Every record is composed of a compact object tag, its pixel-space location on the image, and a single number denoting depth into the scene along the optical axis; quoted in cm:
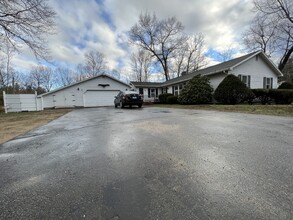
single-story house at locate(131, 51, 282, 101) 1593
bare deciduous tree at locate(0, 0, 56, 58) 1188
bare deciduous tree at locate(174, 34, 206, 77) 3522
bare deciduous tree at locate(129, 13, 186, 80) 3300
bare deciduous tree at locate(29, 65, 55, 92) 3828
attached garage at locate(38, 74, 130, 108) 2100
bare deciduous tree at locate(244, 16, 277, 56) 2589
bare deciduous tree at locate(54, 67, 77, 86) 4166
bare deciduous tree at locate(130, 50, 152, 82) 3757
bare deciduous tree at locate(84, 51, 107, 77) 4112
